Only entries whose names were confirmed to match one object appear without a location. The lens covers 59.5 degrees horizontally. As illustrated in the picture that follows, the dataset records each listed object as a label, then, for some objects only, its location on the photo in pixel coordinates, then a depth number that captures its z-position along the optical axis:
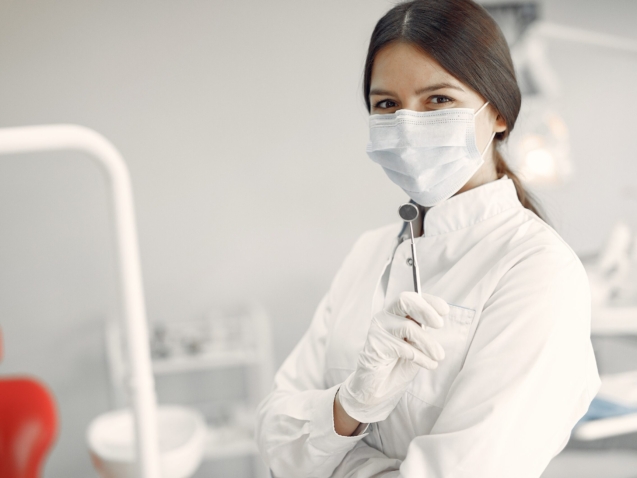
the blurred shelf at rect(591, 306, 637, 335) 2.09
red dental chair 1.27
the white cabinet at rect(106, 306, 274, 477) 2.27
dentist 0.79
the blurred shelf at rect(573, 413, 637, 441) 1.83
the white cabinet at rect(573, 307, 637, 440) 1.84
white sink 1.77
